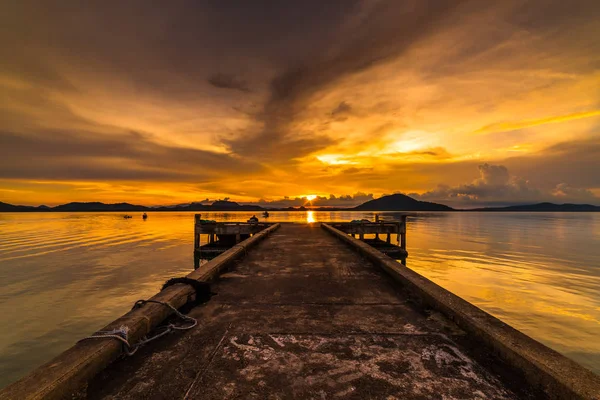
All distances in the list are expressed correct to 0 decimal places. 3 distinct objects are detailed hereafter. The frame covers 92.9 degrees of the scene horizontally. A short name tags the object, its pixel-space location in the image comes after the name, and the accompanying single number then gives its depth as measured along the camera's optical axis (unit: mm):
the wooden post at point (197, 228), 19156
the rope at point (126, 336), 3160
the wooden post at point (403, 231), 19250
